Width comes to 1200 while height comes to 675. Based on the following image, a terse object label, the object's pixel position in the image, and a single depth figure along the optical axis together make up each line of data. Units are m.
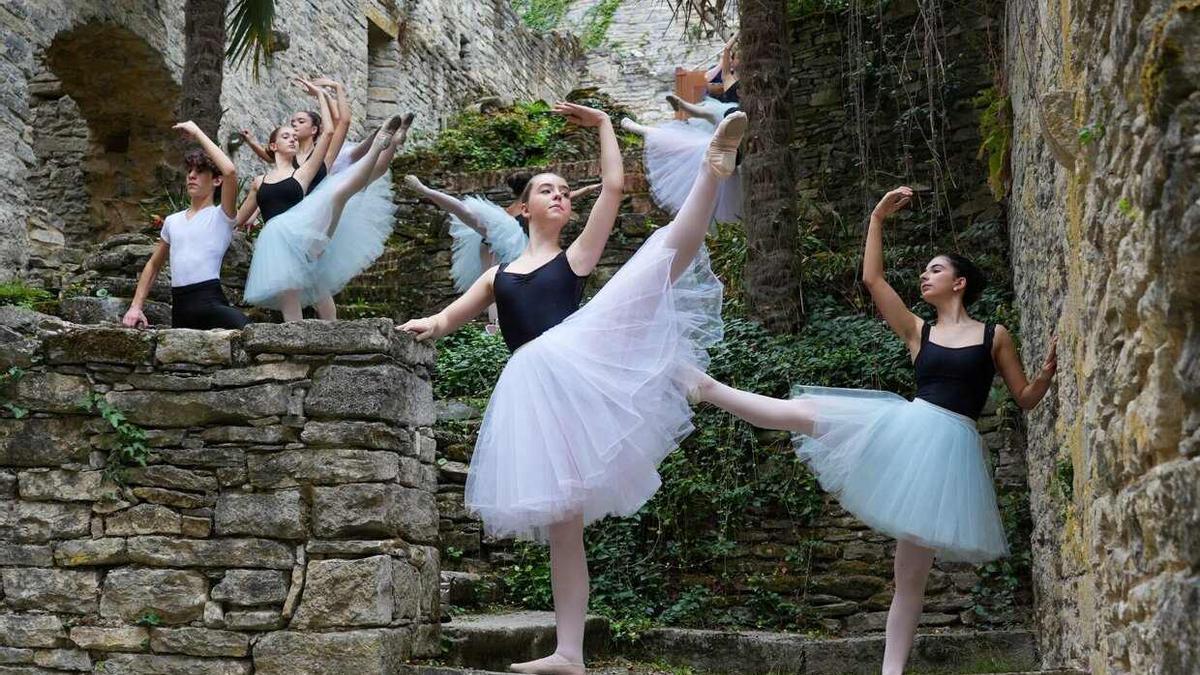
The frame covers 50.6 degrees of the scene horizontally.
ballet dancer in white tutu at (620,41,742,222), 8.10
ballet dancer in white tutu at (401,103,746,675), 3.98
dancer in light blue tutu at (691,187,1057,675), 4.23
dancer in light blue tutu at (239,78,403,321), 6.41
